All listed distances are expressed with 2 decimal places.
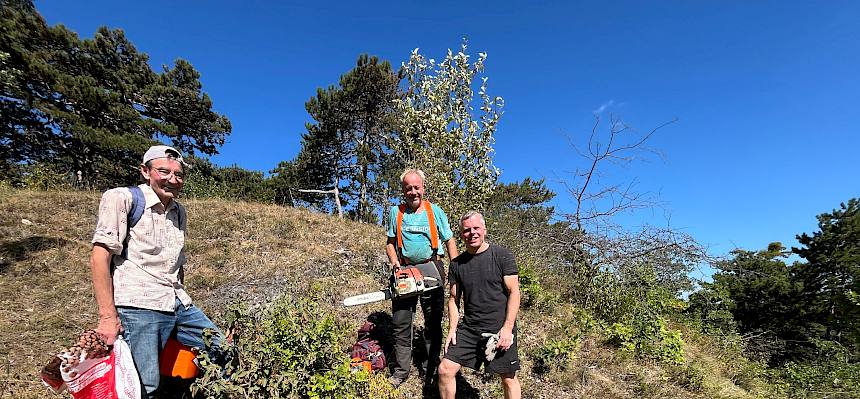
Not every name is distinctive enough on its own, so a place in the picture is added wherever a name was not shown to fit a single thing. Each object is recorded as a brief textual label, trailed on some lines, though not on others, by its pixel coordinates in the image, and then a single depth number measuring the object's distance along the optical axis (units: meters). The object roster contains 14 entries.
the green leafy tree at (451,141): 5.12
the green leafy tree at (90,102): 14.03
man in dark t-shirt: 2.64
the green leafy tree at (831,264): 18.95
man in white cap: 1.97
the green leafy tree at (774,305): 20.30
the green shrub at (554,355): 4.01
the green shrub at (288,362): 2.68
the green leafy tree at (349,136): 17.78
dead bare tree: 5.53
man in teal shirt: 3.19
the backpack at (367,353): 3.46
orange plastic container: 2.45
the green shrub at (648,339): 4.31
